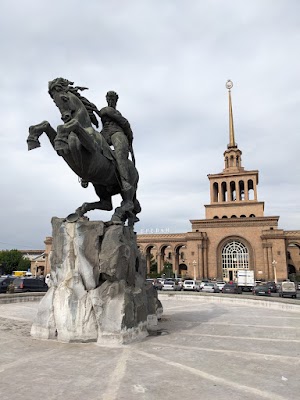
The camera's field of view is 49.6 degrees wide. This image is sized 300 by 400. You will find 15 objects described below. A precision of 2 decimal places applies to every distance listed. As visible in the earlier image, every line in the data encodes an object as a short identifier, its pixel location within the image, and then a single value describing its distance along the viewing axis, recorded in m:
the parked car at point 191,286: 32.38
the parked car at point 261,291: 25.59
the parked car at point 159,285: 29.08
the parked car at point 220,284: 33.19
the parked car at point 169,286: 30.85
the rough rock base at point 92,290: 5.99
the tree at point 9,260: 70.31
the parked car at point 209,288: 31.36
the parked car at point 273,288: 34.02
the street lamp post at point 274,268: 46.67
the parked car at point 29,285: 20.66
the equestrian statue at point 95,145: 6.30
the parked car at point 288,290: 25.39
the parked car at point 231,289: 29.05
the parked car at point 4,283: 20.79
